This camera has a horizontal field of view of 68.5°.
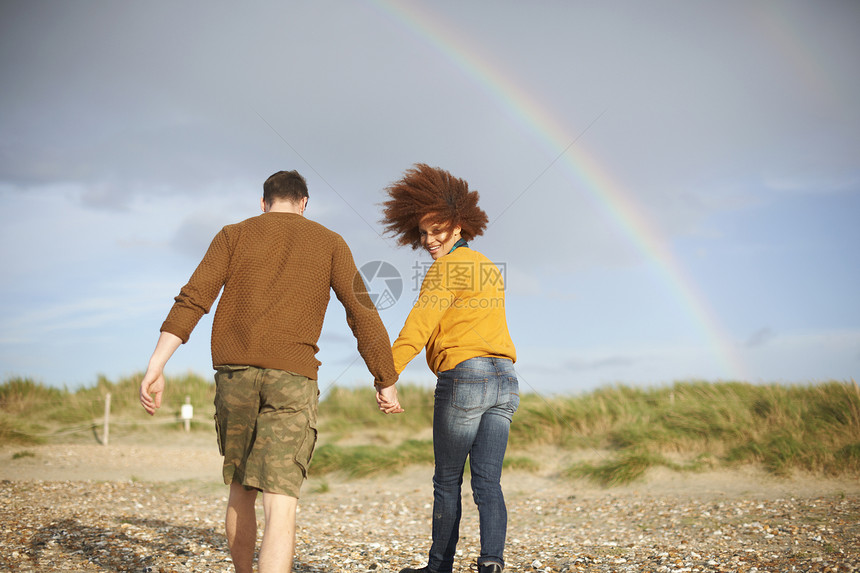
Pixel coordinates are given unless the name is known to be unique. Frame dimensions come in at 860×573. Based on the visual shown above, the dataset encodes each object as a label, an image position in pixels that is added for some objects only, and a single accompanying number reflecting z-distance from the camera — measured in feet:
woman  11.55
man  10.02
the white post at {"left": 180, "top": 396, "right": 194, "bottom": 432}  44.57
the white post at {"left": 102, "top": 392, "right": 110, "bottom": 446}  42.29
